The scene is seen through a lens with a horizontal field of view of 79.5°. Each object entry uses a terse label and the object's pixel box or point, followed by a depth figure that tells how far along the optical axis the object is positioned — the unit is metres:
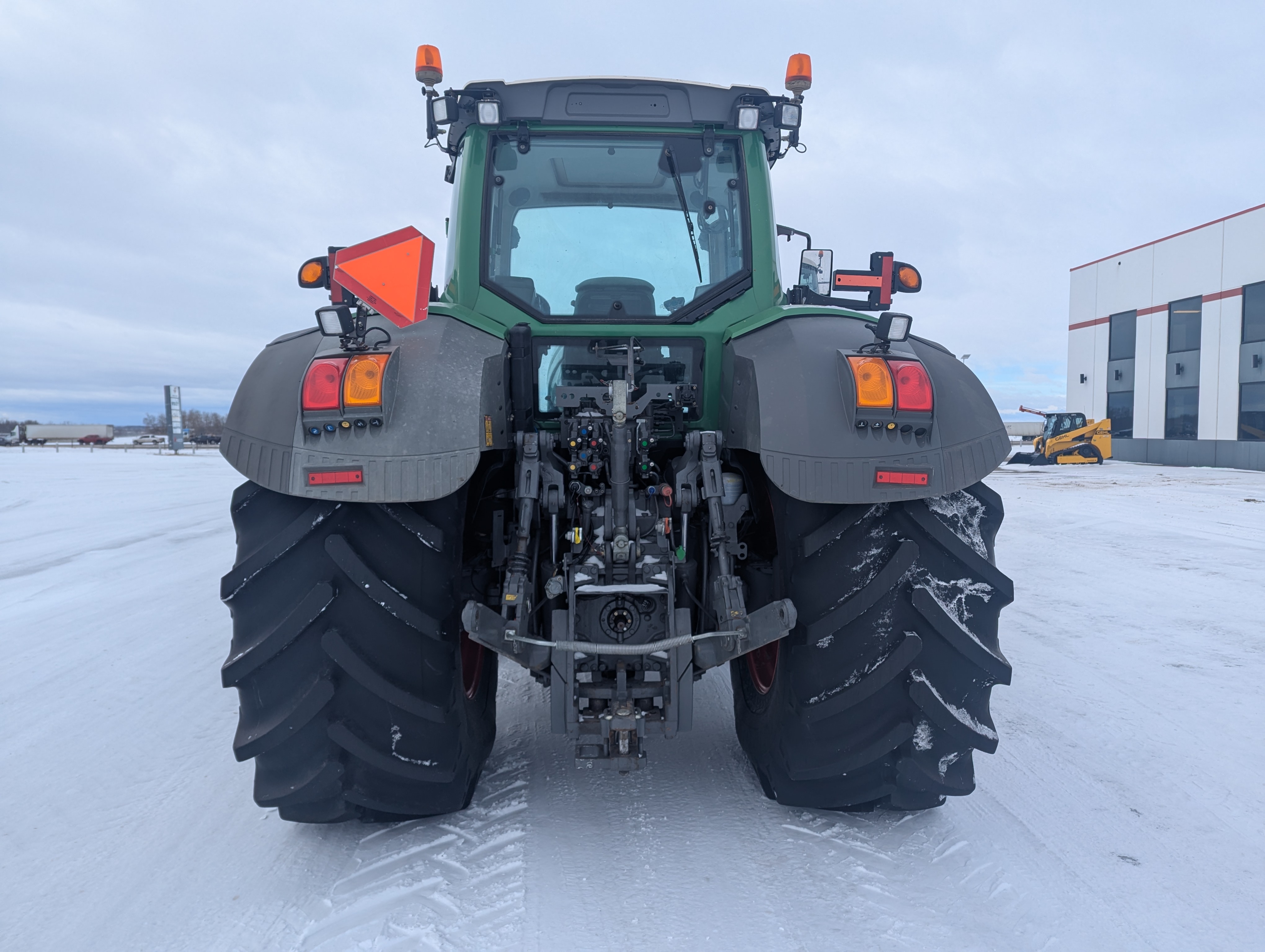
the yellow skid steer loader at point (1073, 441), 22.36
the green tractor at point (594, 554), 1.99
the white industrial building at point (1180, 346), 22.77
